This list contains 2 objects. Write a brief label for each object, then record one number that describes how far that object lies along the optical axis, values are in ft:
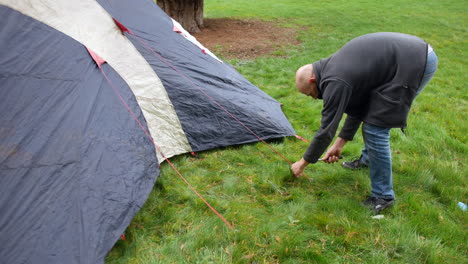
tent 7.58
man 8.36
